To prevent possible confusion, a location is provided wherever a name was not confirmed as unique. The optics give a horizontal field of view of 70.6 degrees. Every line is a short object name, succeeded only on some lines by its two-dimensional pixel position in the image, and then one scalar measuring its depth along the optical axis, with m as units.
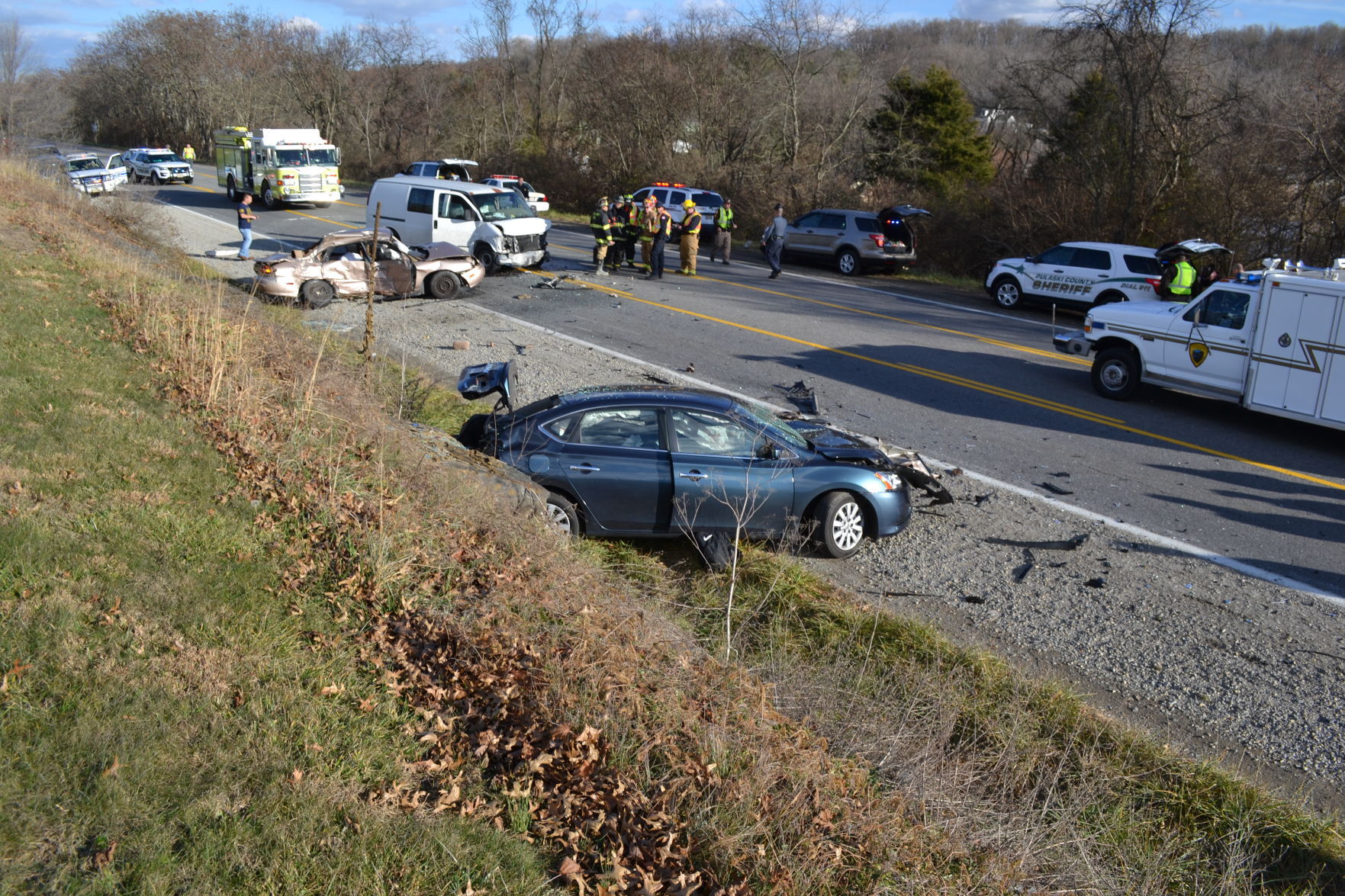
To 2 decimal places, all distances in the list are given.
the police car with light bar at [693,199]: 29.59
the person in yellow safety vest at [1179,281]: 15.78
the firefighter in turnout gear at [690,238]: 22.09
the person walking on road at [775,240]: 22.72
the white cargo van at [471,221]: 21.08
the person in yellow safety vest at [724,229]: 25.44
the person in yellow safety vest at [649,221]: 21.47
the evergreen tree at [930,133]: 33.28
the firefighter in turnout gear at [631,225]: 22.36
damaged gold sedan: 16.75
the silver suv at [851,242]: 24.66
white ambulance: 11.04
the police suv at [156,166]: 42.94
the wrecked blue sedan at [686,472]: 7.87
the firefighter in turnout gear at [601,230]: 21.72
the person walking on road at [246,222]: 20.63
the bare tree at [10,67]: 47.72
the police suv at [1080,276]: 18.70
